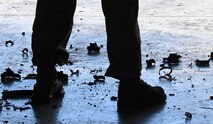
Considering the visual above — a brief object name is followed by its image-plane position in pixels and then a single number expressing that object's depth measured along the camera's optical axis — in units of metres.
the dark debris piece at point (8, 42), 4.35
